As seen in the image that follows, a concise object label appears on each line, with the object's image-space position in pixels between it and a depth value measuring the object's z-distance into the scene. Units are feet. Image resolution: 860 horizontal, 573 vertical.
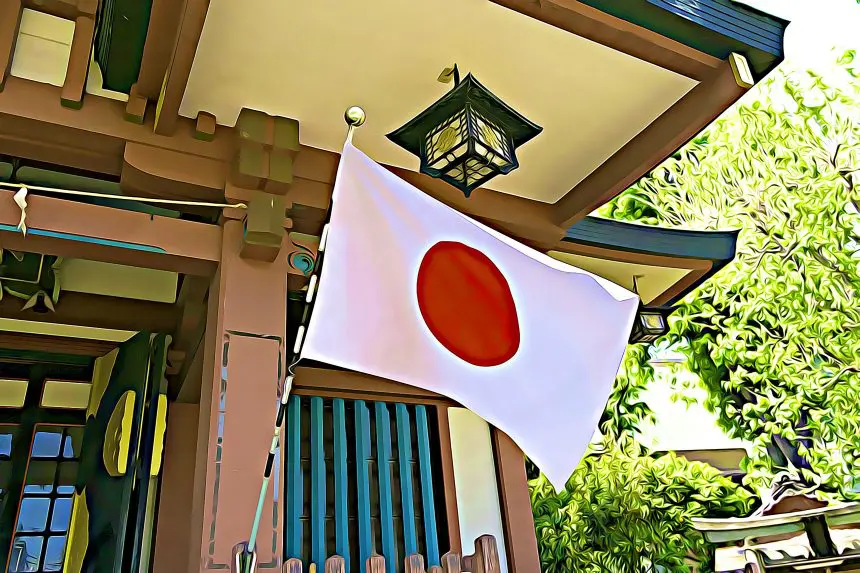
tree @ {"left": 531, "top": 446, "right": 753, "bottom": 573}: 27.25
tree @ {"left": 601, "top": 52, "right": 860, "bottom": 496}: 28.66
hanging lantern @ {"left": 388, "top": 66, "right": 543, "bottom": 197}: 10.43
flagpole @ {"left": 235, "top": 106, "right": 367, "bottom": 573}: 7.35
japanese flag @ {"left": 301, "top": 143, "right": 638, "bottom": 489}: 8.34
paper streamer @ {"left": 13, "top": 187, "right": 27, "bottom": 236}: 9.86
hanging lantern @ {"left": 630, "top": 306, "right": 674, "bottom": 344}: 17.88
